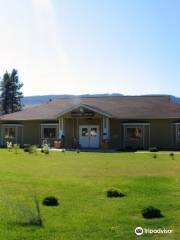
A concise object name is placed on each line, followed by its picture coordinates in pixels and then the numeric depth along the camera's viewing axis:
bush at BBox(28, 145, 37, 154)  33.40
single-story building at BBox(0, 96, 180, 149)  41.47
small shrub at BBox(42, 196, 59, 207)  11.53
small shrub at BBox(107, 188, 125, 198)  12.79
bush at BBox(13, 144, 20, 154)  35.62
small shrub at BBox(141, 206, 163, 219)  10.07
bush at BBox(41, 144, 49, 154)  33.73
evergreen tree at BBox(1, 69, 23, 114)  83.38
